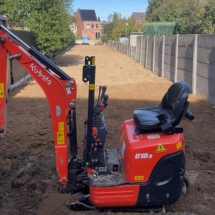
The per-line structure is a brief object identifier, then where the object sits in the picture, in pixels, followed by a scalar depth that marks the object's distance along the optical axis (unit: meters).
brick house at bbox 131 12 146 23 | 127.26
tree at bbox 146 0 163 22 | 75.12
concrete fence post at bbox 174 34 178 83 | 15.21
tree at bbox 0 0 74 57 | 21.25
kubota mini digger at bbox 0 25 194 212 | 3.81
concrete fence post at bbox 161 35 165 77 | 18.19
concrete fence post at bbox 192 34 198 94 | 12.57
